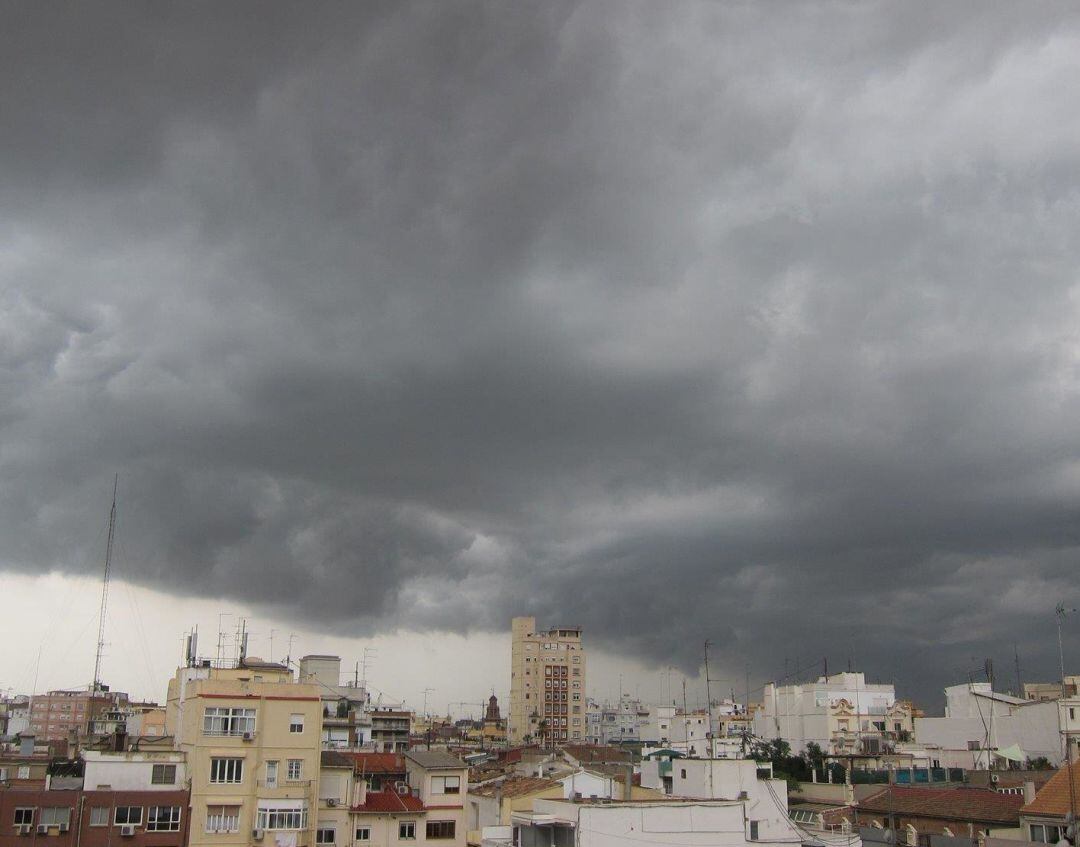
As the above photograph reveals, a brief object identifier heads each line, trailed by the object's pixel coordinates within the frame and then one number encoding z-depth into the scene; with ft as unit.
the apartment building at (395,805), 235.40
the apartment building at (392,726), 447.83
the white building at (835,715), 537.65
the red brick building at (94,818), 197.88
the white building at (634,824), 190.08
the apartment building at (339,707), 321.93
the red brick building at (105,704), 358.02
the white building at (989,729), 423.23
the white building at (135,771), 208.23
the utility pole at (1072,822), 212.23
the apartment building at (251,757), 217.15
